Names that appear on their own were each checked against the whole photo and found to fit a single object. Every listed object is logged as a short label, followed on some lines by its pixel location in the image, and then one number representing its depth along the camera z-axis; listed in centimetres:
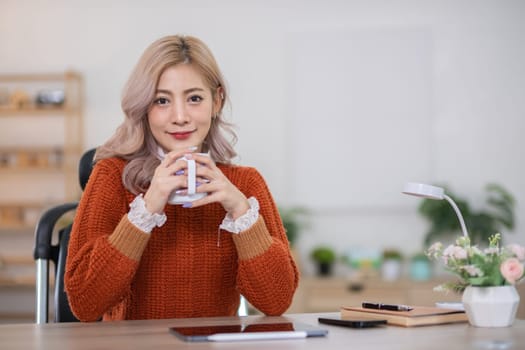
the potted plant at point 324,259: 625
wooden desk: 190
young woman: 227
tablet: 195
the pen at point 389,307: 225
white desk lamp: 223
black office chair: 269
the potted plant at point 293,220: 620
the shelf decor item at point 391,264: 616
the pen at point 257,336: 194
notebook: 216
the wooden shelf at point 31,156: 642
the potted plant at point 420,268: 611
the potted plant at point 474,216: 612
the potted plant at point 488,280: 212
